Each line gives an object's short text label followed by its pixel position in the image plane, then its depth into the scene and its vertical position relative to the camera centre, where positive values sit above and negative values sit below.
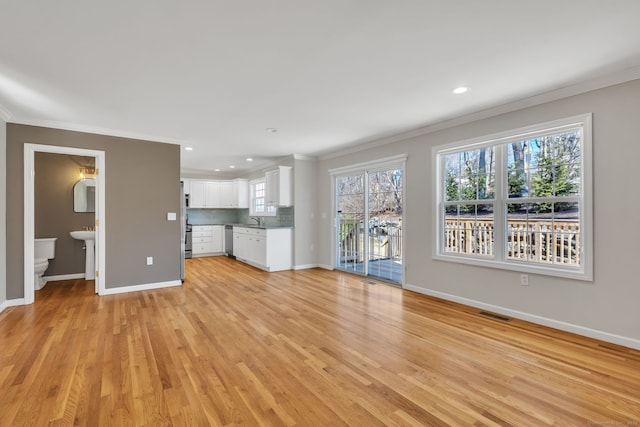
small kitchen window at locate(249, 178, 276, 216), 7.48 +0.34
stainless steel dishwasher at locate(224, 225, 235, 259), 8.32 -0.77
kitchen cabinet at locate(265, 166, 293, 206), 6.43 +0.58
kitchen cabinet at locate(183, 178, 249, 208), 8.62 +0.56
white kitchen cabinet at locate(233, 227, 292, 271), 6.22 -0.75
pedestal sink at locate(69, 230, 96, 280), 5.08 -0.64
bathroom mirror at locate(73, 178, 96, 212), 5.56 +0.32
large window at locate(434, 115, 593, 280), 3.04 +0.16
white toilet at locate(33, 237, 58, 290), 4.67 -0.64
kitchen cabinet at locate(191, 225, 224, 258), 8.28 -0.75
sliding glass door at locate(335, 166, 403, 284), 5.09 -0.18
